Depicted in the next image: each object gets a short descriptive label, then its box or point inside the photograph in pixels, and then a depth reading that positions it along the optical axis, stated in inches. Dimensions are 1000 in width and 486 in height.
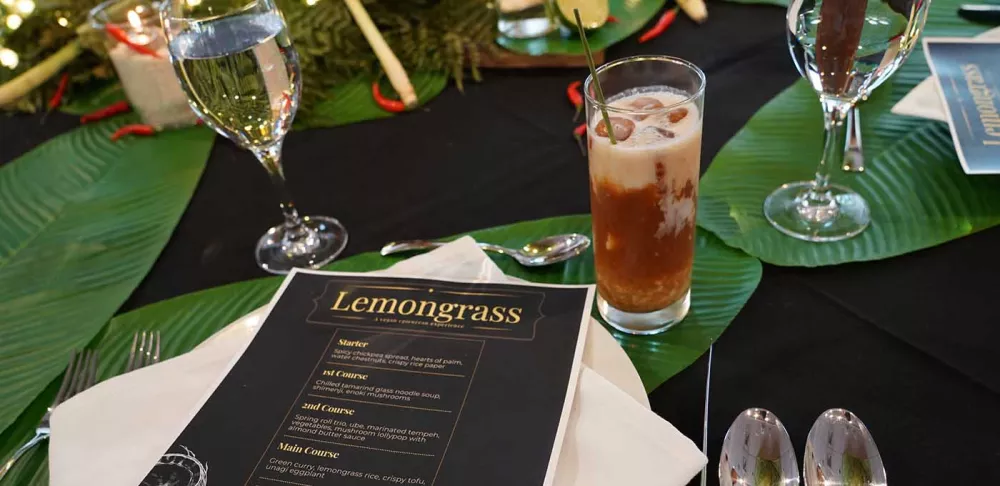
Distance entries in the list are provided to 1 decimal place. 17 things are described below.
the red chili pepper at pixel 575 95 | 38.8
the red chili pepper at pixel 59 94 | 47.7
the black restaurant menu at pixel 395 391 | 19.3
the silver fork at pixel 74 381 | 22.8
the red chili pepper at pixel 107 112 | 44.6
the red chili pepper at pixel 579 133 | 36.4
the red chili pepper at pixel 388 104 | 41.4
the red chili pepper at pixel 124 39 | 40.6
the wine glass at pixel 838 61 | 25.5
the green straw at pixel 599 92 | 21.2
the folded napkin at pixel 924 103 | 30.7
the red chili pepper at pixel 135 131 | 41.9
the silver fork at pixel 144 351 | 25.5
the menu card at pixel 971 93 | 28.1
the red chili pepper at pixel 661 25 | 44.3
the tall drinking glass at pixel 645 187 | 21.8
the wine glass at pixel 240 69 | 28.3
